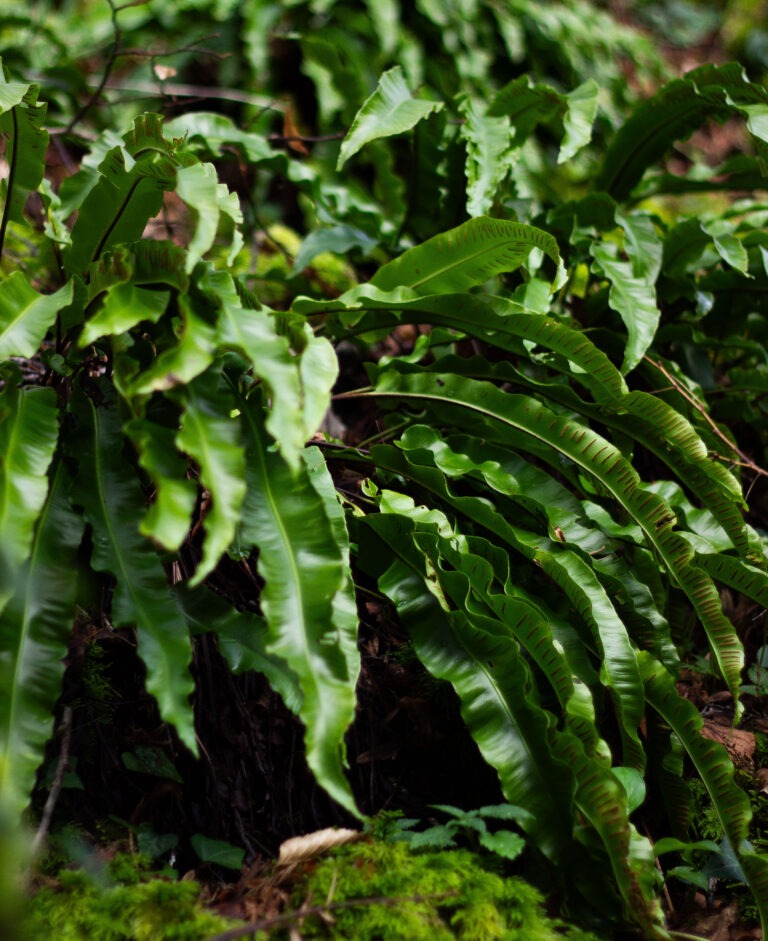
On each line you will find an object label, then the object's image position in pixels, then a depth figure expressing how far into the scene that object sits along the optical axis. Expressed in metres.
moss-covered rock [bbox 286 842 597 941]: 1.19
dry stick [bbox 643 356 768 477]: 2.01
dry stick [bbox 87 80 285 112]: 3.15
